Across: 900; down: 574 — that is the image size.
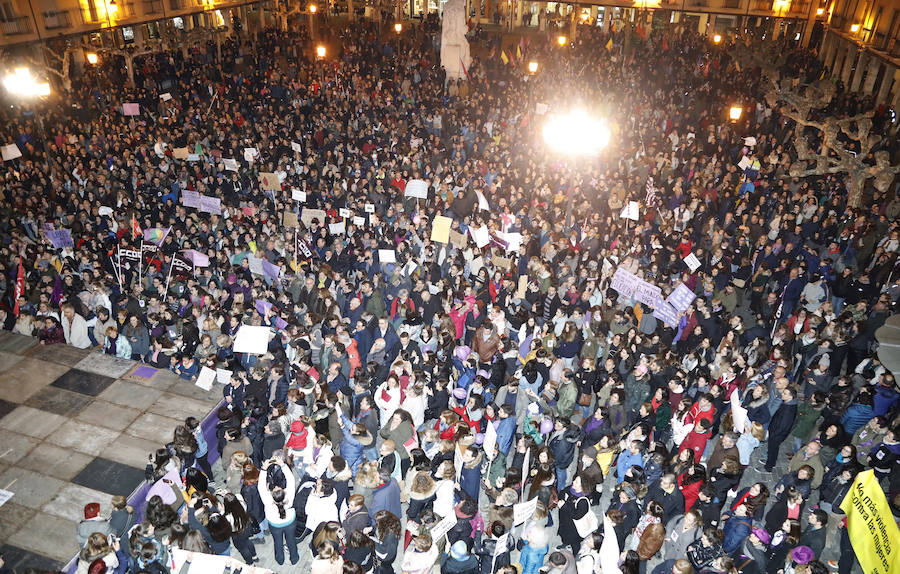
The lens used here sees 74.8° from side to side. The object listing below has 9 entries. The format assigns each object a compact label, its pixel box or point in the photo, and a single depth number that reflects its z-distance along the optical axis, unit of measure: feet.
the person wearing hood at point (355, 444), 23.02
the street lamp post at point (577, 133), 37.06
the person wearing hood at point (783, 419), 25.50
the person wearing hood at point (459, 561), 18.43
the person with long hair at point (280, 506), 20.81
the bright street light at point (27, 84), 44.29
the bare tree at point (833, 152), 42.45
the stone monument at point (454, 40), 74.23
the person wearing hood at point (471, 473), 22.02
